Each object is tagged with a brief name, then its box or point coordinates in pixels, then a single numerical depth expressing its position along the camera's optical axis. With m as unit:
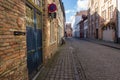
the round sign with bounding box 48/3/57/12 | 4.16
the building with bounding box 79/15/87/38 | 26.80
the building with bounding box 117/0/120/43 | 11.76
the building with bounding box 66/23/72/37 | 45.00
